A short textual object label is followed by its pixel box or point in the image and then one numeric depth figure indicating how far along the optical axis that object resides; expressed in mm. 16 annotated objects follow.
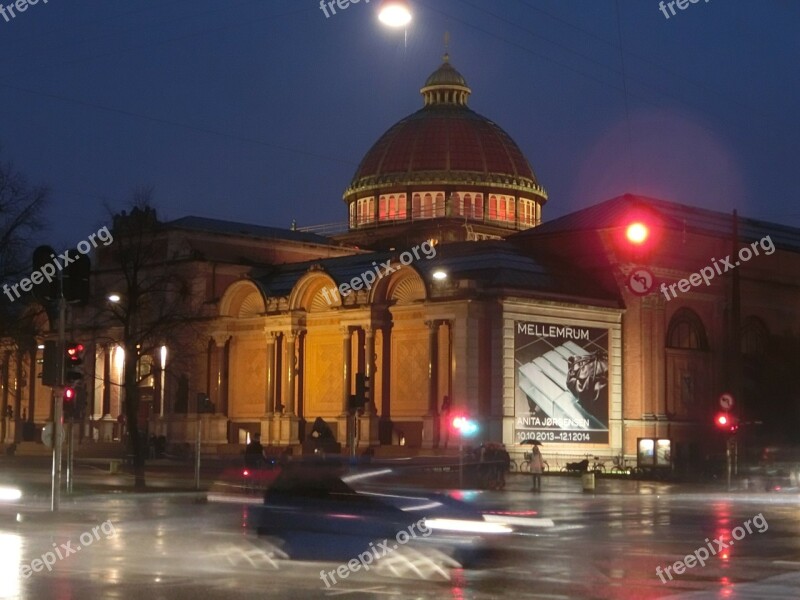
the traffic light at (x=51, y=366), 30688
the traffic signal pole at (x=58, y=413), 30297
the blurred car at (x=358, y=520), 20438
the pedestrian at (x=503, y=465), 48688
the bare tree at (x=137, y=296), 51375
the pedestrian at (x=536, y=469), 47250
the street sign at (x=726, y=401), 50656
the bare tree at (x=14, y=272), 47125
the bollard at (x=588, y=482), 47250
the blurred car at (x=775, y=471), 52906
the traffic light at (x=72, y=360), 30953
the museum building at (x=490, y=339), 65312
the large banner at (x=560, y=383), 64938
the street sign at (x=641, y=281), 70500
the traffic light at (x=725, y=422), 51047
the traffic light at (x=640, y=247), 70312
